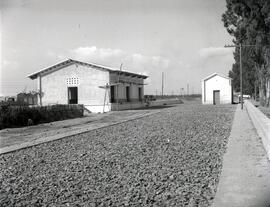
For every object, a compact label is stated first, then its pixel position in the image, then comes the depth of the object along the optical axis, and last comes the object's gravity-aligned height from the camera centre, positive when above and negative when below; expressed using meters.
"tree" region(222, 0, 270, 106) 22.46 +4.98
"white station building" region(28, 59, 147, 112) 31.11 +1.26
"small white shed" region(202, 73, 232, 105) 47.16 +1.02
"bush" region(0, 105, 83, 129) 17.05 -0.89
